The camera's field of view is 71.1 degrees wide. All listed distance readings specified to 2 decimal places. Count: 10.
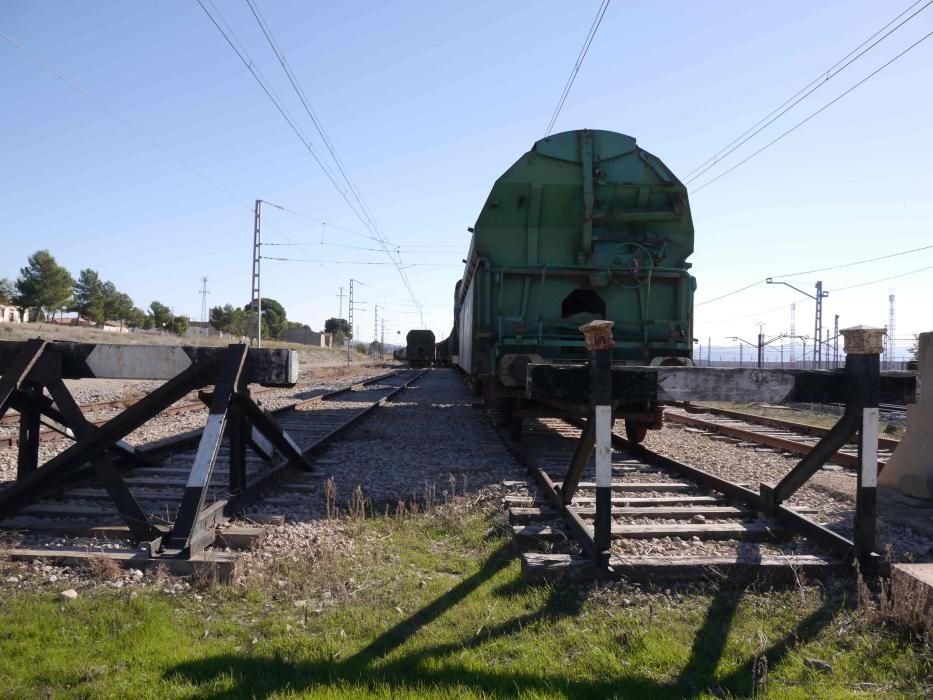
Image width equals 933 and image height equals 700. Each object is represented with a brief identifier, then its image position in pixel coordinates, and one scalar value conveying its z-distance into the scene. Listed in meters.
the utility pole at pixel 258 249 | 31.47
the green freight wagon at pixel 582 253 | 8.23
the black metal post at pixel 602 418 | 3.73
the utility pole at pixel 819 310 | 39.77
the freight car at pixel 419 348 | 42.72
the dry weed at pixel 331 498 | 5.08
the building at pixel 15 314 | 76.76
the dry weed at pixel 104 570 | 3.63
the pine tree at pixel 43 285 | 74.31
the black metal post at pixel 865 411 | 3.72
